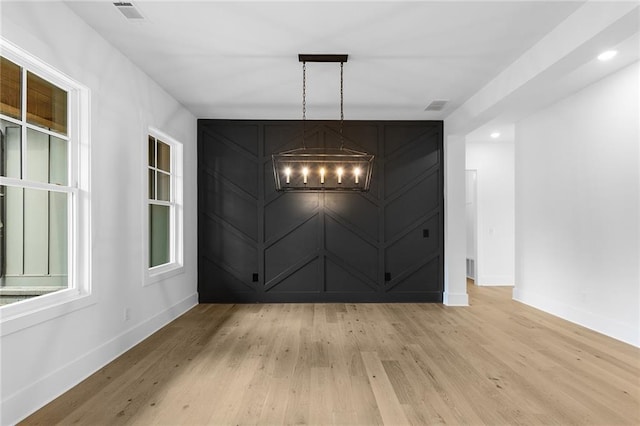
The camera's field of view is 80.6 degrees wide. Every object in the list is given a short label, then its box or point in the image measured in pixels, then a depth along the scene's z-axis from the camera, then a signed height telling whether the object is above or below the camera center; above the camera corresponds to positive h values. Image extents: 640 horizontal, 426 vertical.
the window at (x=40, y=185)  2.48 +0.20
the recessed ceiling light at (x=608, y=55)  3.65 +1.56
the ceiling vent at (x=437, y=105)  5.07 +1.51
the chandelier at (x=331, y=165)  3.65 +0.55
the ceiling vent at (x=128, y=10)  2.79 +1.54
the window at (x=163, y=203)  4.61 +0.12
